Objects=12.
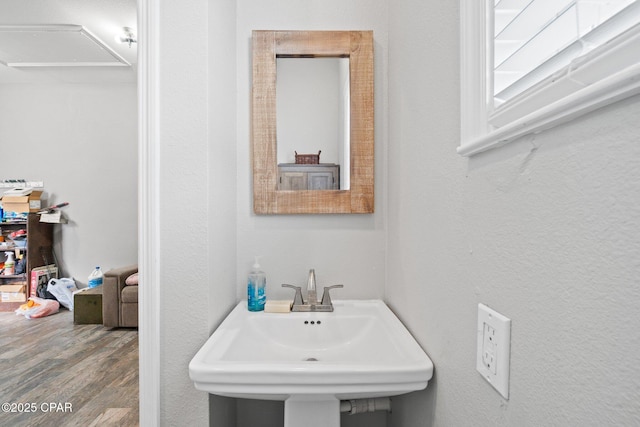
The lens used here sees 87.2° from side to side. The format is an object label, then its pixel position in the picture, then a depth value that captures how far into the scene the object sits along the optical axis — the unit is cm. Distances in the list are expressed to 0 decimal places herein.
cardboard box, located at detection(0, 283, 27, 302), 385
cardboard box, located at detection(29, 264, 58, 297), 381
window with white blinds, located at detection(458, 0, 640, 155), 33
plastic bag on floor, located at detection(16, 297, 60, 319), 356
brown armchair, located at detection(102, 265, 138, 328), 314
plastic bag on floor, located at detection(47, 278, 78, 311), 379
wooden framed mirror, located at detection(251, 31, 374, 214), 136
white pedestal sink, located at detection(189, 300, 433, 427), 82
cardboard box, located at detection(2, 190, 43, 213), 388
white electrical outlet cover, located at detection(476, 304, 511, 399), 51
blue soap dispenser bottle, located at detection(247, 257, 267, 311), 128
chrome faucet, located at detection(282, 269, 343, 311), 129
